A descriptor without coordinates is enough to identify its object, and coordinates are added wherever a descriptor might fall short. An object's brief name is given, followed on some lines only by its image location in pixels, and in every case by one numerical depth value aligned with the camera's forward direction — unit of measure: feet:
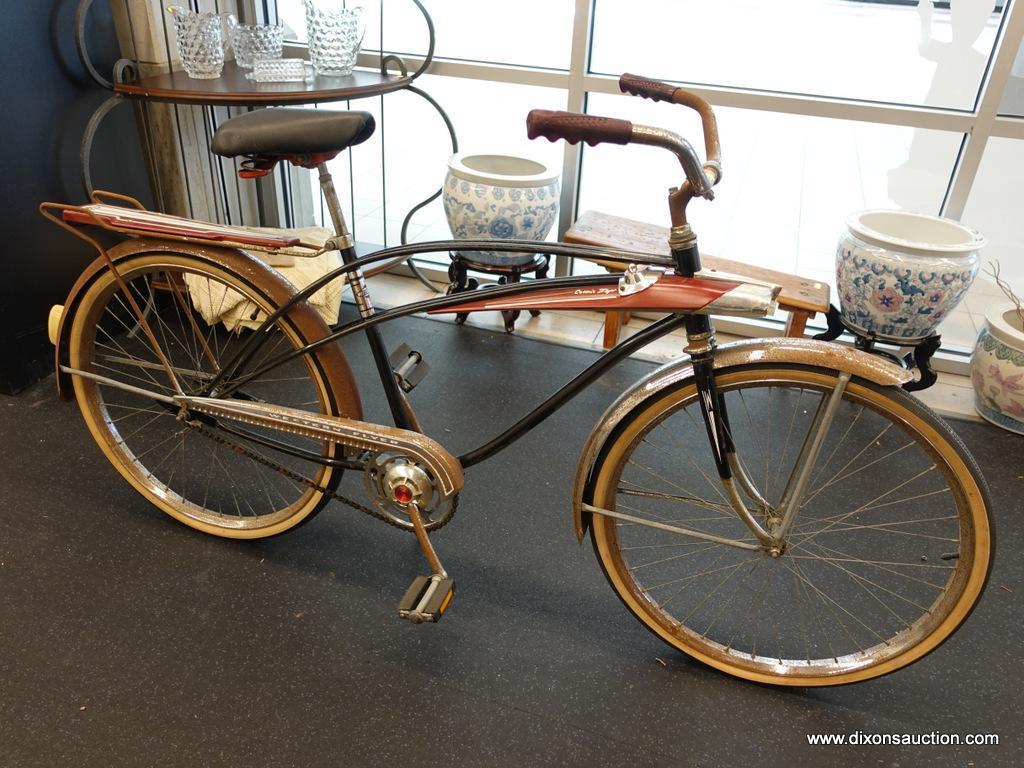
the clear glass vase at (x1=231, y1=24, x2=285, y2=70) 7.46
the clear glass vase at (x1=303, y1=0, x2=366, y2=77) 7.37
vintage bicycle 4.01
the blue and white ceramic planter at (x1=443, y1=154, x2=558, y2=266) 7.79
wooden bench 7.17
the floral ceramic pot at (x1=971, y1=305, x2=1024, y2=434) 6.93
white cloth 7.18
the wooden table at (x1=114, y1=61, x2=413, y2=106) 6.63
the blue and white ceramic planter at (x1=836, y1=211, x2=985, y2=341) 6.66
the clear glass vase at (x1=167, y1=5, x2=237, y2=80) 7.06
